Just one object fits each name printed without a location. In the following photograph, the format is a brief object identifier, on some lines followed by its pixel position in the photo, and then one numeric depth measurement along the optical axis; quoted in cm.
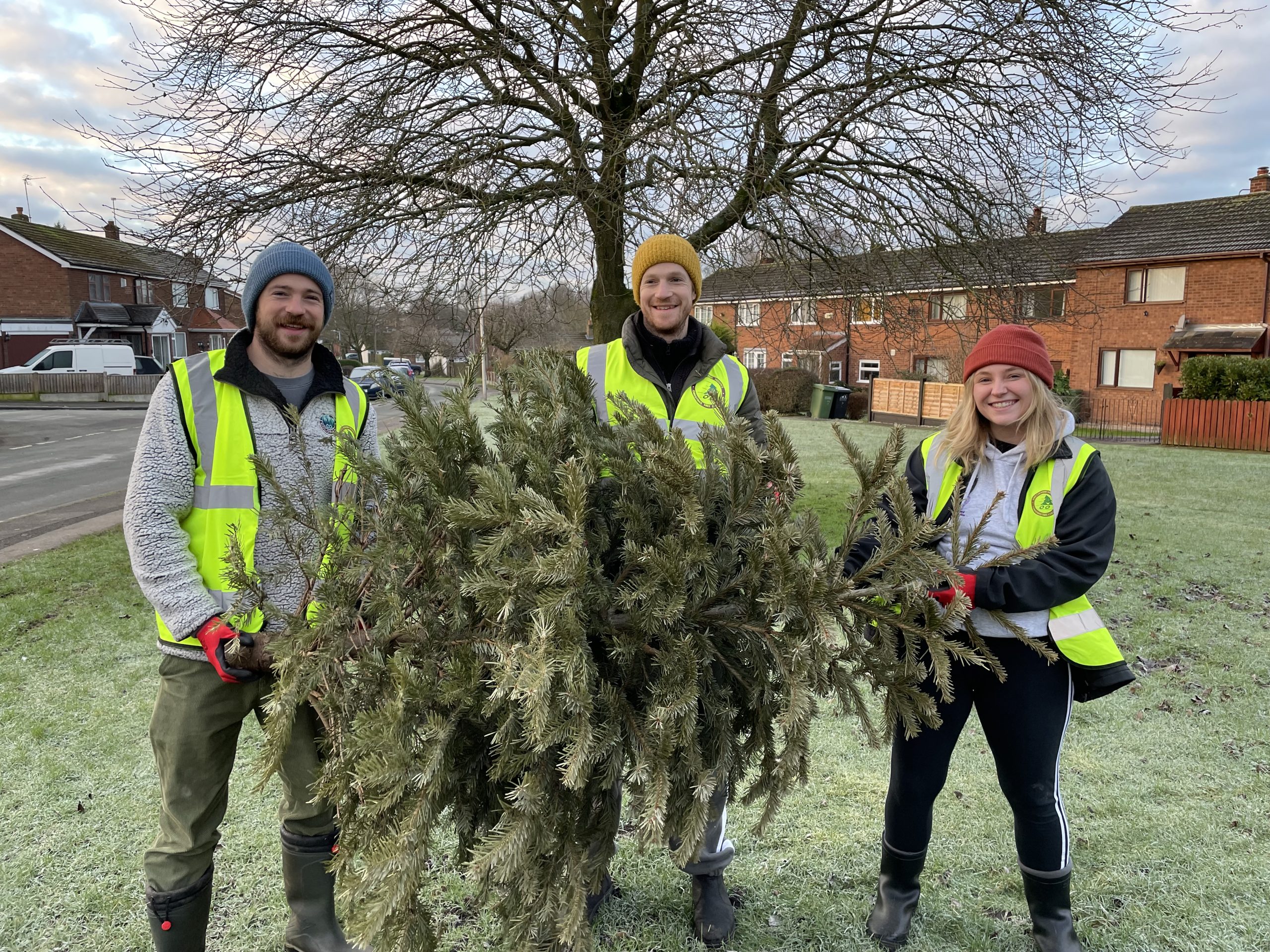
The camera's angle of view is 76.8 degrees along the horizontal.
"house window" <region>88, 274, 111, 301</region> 4381
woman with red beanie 263
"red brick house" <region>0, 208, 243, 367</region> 4141
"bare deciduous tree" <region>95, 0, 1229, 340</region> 720
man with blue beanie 245
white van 3509
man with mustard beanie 301
